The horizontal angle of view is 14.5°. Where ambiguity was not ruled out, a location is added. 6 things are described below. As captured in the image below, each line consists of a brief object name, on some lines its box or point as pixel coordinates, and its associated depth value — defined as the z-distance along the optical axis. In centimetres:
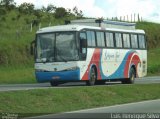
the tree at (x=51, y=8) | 8754
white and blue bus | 3278
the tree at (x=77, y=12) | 8998
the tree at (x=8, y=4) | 7549
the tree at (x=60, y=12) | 8531
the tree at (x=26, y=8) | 7780
